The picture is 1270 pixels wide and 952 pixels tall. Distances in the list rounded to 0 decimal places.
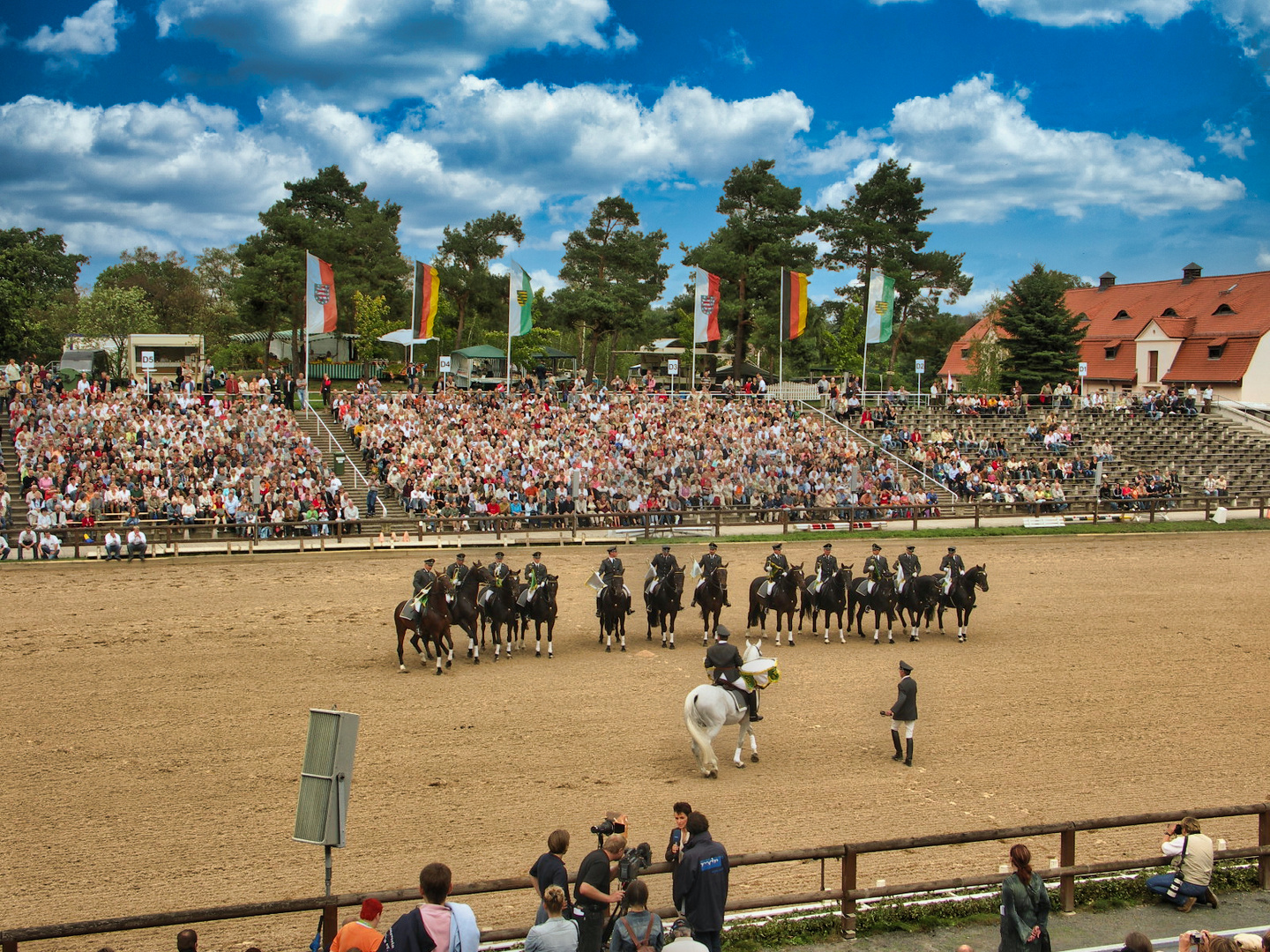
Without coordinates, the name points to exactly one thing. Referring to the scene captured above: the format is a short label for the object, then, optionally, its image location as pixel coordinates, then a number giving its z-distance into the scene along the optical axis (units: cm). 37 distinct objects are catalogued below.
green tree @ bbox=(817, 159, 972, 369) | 5609
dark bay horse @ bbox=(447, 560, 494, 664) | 1684
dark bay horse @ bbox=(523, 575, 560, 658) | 1739
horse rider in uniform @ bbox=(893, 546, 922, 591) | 1898
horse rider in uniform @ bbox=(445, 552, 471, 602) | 1716
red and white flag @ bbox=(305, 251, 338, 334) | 3459
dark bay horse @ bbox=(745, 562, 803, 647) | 1839
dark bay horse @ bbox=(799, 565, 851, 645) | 1886
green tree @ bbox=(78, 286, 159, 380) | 5478
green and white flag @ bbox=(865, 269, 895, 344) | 4166
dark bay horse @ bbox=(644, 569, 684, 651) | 1819
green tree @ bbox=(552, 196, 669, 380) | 5462
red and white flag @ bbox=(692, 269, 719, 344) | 4097
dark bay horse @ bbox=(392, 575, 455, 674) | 1611
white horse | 1166
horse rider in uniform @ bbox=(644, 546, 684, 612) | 1817
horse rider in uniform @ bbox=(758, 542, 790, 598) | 1842
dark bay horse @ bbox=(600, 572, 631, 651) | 1786
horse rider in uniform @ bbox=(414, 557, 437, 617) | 1620
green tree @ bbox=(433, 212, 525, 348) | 6209
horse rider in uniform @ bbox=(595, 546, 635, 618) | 1794
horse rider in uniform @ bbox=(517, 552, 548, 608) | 1738
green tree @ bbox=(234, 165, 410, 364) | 4828
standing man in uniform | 1208
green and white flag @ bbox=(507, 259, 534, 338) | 3834
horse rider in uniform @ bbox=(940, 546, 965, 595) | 1898
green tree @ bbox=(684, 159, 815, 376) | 5131
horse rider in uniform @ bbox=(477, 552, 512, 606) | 1725
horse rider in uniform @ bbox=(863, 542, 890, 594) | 1864
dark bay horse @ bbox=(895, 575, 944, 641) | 1892
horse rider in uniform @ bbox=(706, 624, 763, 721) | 1201
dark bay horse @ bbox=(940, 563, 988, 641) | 1888
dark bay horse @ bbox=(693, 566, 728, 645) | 1827
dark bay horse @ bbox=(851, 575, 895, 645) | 1855
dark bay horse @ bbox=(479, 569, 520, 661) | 1725
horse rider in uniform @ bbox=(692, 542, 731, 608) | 1838
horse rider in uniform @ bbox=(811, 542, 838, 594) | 1889
